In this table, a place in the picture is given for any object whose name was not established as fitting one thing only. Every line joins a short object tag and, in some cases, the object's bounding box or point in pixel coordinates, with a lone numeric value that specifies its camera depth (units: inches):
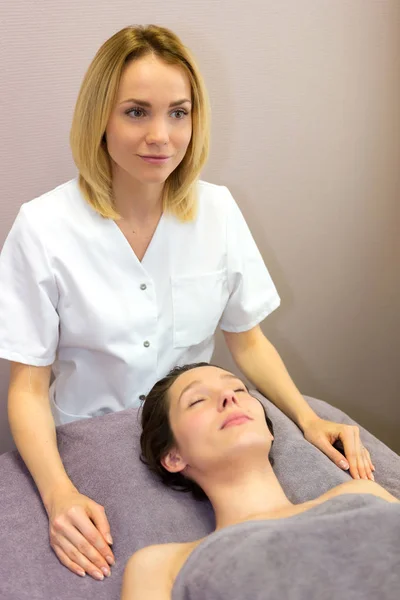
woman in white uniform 55.2
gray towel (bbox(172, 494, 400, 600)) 42.3
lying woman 42.8
